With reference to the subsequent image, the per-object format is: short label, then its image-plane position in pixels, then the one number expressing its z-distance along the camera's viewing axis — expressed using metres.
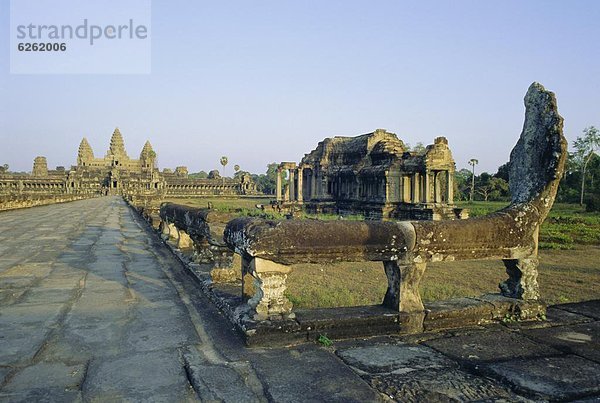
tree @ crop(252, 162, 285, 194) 105.38
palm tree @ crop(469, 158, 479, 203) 59.09
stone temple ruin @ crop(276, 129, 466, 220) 28.17
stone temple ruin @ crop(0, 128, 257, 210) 77.62
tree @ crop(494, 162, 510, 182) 64.23
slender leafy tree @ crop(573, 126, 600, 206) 52.25
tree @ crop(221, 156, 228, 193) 111.94
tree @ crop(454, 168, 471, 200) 62.00
